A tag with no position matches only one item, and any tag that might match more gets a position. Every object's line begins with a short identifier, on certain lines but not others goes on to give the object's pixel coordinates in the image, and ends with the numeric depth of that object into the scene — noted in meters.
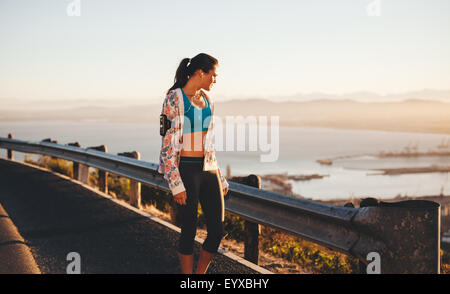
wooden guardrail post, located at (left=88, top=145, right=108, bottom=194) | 9.41
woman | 3.63
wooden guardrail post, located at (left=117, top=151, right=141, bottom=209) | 7.86
